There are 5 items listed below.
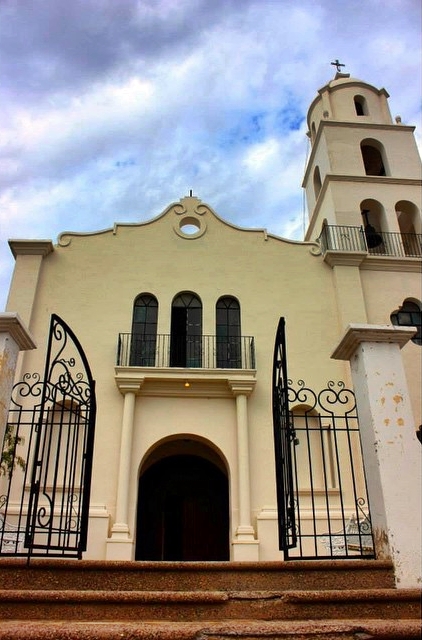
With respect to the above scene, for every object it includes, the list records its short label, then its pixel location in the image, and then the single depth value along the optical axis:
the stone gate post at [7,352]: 4.79
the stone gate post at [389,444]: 4.27
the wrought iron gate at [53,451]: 5.66
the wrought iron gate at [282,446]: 5.02
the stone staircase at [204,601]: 3.04
